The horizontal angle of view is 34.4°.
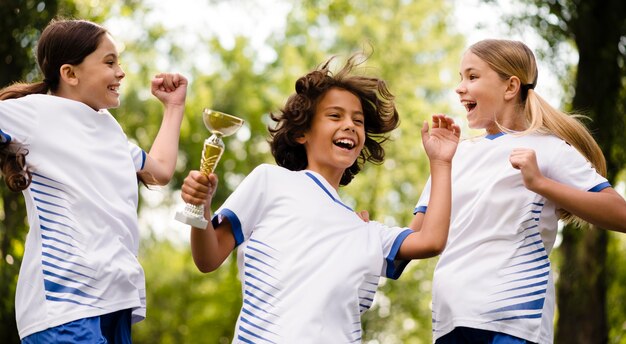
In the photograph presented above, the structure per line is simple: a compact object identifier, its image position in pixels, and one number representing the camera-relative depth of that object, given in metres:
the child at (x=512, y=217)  4.02
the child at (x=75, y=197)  3.69
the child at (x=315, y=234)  3.78
